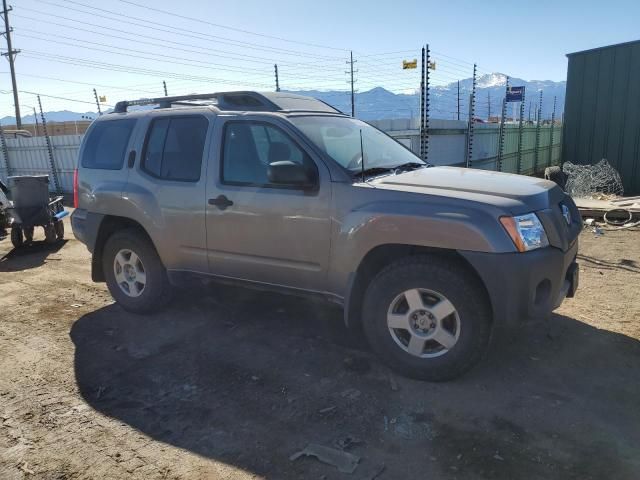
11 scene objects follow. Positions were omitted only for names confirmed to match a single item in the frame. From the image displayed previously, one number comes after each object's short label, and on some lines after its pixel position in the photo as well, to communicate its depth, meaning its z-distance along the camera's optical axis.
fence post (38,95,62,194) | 14.91
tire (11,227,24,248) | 8.23
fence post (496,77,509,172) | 11.22
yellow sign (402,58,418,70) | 13.12
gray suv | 3.21
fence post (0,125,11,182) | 16.62
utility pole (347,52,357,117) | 17.17
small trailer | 8.09
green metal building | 12.30
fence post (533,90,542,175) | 19.00
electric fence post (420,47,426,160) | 7.78
